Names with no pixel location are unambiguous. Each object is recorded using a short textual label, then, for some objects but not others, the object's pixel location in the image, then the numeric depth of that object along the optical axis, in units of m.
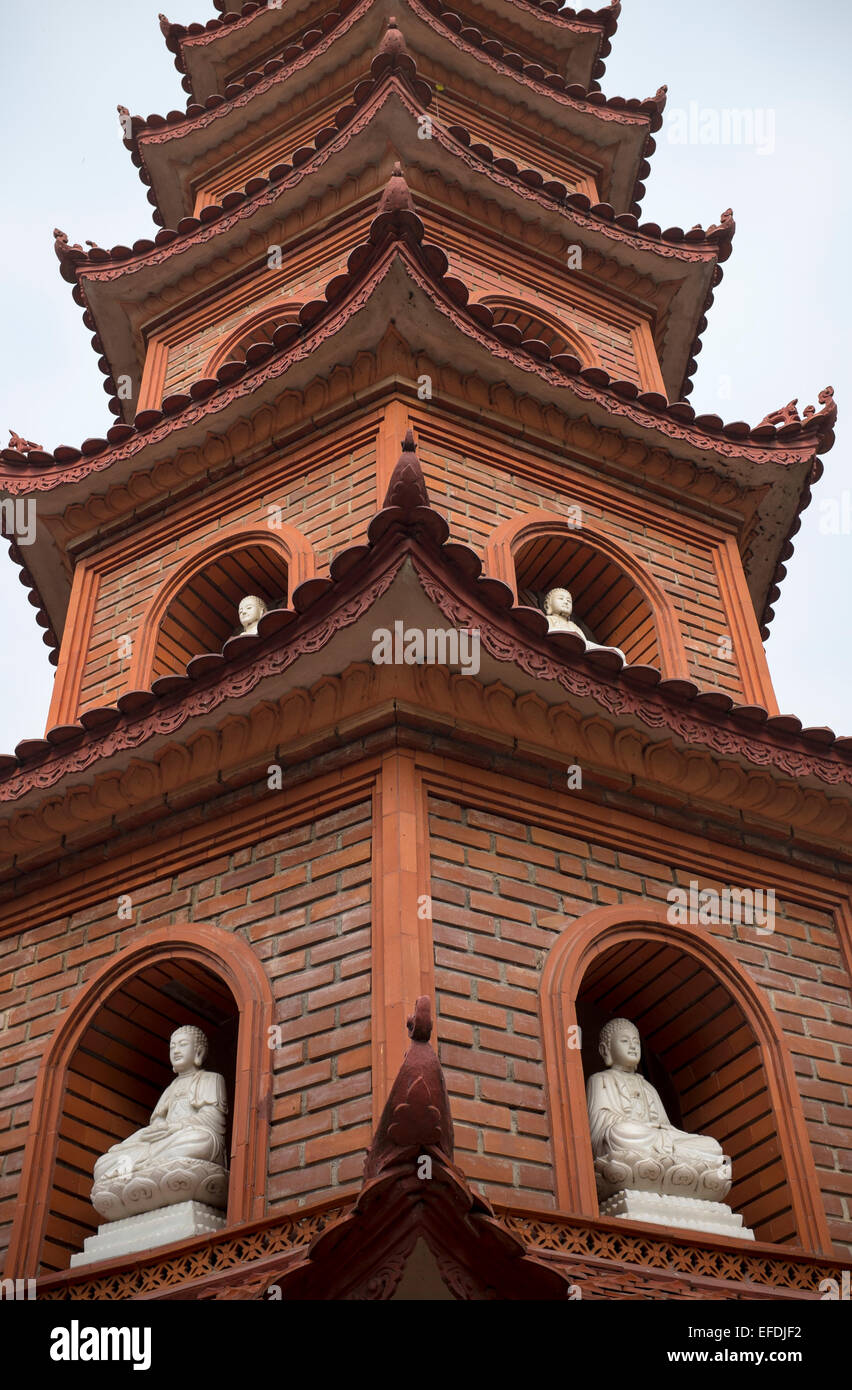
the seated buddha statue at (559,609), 11.48
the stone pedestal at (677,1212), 7.62
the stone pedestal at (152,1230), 7.65
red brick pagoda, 7.30
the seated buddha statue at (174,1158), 7.85
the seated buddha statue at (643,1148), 7.80
